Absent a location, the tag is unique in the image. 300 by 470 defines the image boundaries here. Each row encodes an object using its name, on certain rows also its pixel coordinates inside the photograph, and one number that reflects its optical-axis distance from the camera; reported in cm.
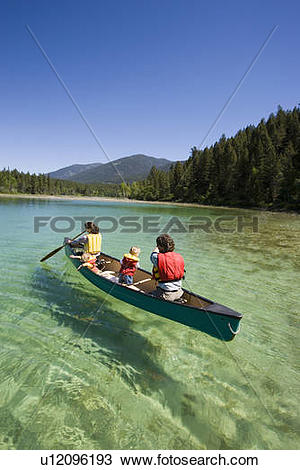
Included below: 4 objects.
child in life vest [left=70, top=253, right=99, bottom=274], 818
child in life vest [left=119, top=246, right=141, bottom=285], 681
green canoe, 450
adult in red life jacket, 541
